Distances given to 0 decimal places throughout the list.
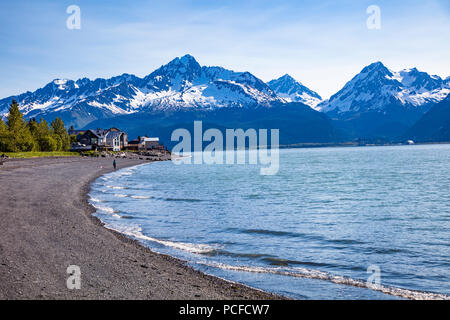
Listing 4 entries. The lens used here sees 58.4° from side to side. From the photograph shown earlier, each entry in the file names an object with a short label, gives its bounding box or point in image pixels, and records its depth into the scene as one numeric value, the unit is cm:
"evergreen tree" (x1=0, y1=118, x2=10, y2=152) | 9912
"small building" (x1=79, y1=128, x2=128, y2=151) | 17850
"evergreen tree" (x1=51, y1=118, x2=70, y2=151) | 13885
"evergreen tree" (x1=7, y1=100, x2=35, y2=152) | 10105
